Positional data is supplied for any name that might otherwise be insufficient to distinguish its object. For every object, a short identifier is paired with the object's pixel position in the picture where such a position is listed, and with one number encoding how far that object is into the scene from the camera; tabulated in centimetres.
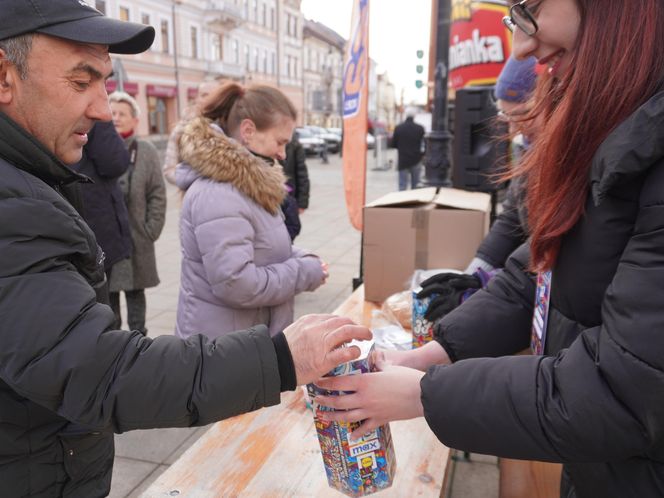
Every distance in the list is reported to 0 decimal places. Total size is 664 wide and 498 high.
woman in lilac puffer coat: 252
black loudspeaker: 506
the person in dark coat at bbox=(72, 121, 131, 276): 368
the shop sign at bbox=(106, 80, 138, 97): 3188
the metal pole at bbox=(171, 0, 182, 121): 3641
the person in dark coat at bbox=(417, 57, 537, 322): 225
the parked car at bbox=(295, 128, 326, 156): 2950
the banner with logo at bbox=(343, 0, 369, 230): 443
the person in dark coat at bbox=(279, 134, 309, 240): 614
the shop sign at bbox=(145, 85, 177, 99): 3456
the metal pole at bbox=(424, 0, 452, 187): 554
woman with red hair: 101
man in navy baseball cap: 106
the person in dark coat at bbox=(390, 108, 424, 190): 1295
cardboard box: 311
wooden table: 163
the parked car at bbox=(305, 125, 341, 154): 3378
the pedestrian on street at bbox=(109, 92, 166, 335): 453
